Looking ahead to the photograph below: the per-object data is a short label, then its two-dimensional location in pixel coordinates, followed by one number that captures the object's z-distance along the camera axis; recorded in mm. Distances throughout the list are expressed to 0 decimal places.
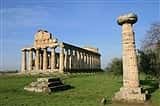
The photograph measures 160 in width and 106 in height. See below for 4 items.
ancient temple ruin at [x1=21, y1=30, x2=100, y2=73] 36505
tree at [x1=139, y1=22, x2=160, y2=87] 12425
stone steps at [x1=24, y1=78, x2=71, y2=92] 11810
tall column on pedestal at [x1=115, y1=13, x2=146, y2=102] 9025
